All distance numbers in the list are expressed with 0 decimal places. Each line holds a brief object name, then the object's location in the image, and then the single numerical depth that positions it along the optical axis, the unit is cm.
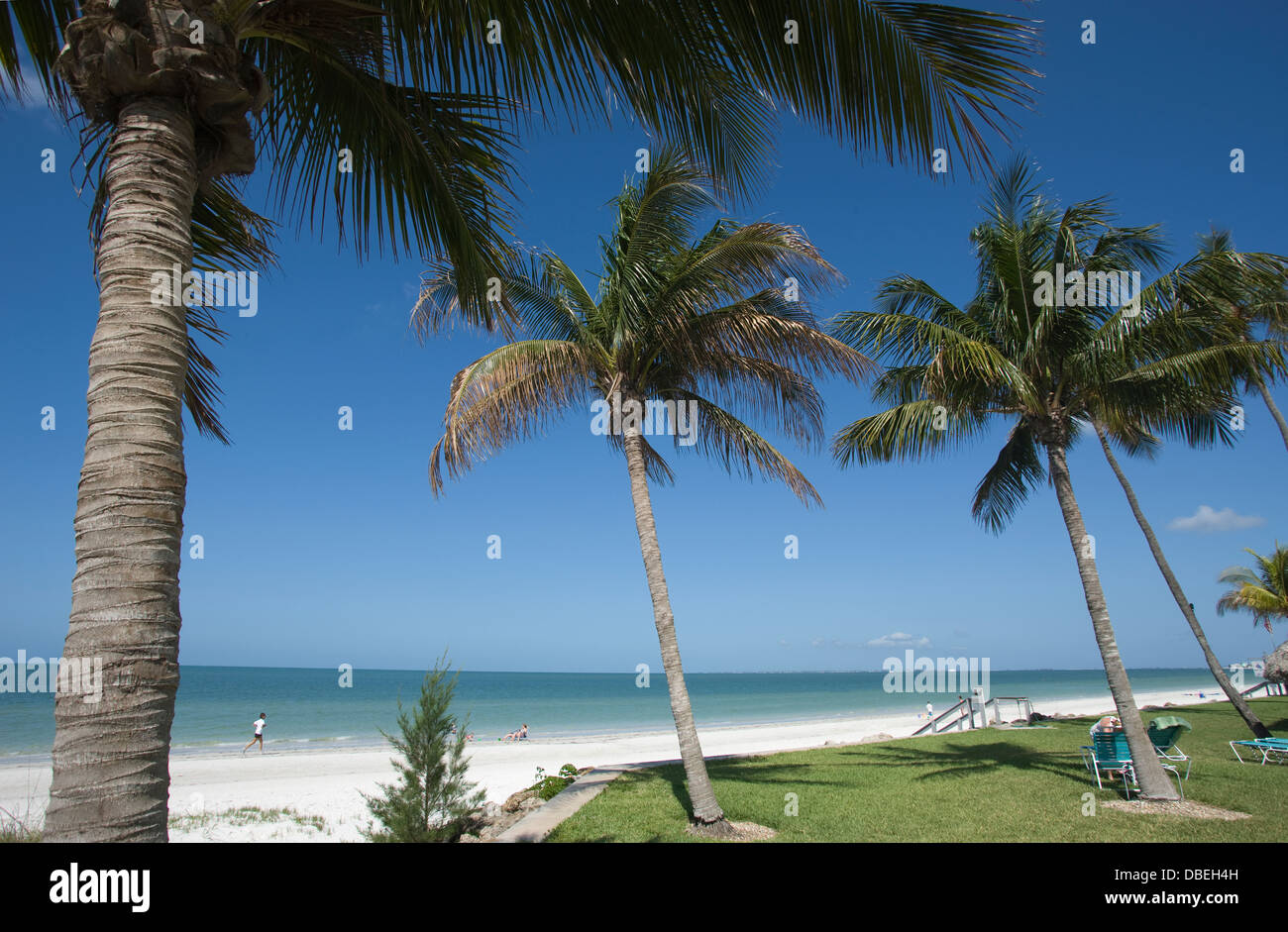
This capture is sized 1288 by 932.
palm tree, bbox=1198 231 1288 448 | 769
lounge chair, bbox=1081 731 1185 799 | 932
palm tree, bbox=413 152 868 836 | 816
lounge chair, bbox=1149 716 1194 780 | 965
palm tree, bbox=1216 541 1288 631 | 2381
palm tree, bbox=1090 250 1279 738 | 801
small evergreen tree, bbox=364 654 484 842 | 639
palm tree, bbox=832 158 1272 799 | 888
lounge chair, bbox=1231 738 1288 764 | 1027
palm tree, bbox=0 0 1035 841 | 213
